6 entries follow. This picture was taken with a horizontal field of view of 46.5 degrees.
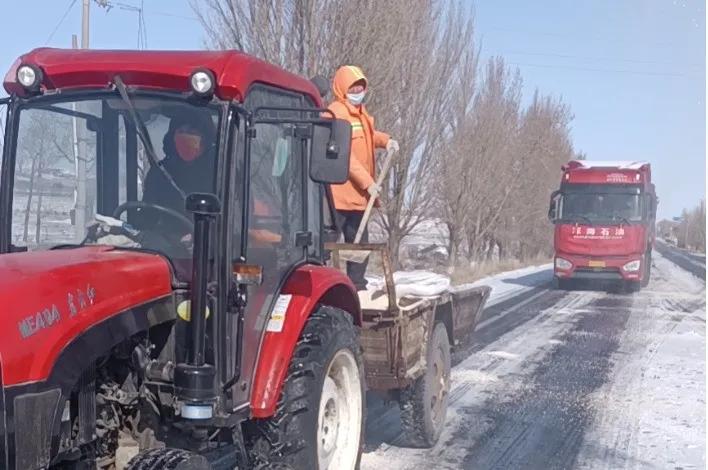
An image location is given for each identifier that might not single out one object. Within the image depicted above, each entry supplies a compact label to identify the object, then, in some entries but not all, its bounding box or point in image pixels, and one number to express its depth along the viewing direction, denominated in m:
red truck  19.23
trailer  5.19
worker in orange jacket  5.56
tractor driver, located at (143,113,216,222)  3.39
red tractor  2.86
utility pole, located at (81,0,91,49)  16.02
